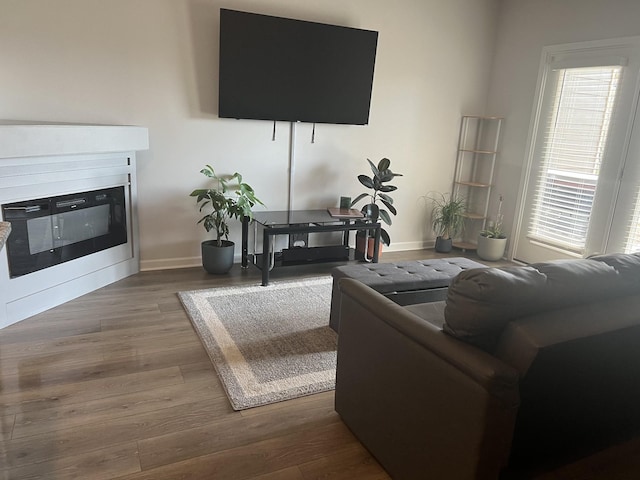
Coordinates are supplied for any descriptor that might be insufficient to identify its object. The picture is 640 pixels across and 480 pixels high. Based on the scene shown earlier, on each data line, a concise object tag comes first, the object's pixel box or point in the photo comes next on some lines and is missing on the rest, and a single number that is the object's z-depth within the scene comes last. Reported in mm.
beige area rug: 2521
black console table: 3955
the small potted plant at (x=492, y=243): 5051
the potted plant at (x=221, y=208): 4031
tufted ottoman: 2980
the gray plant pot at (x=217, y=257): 4125
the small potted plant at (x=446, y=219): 5305
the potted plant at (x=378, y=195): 4684
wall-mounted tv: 4020
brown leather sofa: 1438
